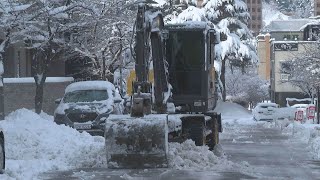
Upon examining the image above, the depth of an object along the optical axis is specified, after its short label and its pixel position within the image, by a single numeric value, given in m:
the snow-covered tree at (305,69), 44.81
